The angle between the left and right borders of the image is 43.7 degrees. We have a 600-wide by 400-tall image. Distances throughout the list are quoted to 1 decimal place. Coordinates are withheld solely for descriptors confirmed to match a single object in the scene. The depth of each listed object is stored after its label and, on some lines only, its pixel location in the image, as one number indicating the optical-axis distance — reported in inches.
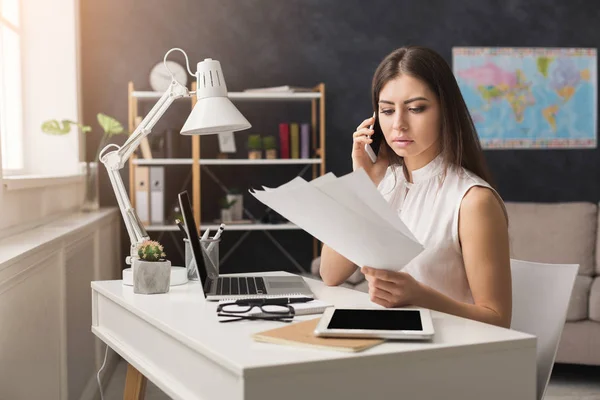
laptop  68.9
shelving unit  167.3
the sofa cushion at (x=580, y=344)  140.4
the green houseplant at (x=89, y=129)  145.6
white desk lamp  73.9
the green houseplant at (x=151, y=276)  73.2
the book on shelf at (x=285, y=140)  174.1
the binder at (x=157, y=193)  167.5
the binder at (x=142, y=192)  167.2
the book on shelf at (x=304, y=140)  174.2
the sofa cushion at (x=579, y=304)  142.2
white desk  45.6
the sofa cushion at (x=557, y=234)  158.7
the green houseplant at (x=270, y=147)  173.6
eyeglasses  58.8
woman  65.5
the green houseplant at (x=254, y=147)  173.2
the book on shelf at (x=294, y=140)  174.4
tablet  50.4
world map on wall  192.1
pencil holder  80.4
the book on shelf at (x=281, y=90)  170.9
